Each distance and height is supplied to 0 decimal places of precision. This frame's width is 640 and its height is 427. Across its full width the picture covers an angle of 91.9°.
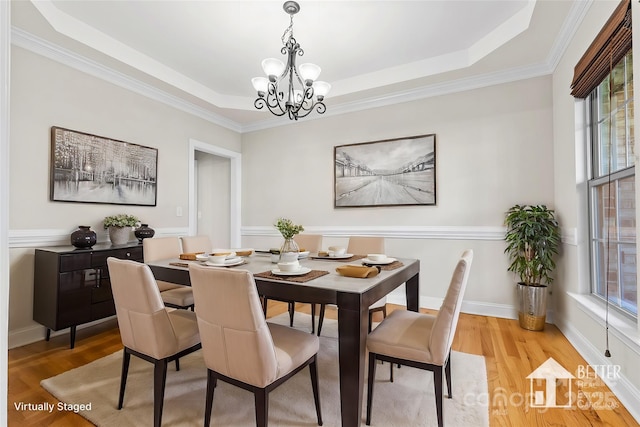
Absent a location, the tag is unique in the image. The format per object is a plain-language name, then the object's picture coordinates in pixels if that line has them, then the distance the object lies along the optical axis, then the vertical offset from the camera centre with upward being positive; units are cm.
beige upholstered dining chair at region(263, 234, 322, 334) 318 -26
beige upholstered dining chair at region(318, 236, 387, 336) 297 -27
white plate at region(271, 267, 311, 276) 176 -32
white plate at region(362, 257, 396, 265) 214 -30
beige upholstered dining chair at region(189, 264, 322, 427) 131 -54
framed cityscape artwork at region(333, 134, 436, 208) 369 +58
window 196 +21
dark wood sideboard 254 -61
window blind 171 +106
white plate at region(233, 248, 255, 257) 261 -29
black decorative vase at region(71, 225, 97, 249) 275 -19
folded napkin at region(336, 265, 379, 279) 173 -30
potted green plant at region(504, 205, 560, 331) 288 -34
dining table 144 -39
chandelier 237 +111
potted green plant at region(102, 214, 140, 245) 305 -10
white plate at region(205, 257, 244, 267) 204 -31
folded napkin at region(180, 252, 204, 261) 228 -30
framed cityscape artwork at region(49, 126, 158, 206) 288 +49
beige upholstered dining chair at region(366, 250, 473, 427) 150 -64
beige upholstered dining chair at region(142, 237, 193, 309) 247 -34
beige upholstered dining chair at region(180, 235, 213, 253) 288 -26
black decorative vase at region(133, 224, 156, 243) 327 -16
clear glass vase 204 -23
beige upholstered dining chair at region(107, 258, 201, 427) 154 -55
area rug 168 -109
